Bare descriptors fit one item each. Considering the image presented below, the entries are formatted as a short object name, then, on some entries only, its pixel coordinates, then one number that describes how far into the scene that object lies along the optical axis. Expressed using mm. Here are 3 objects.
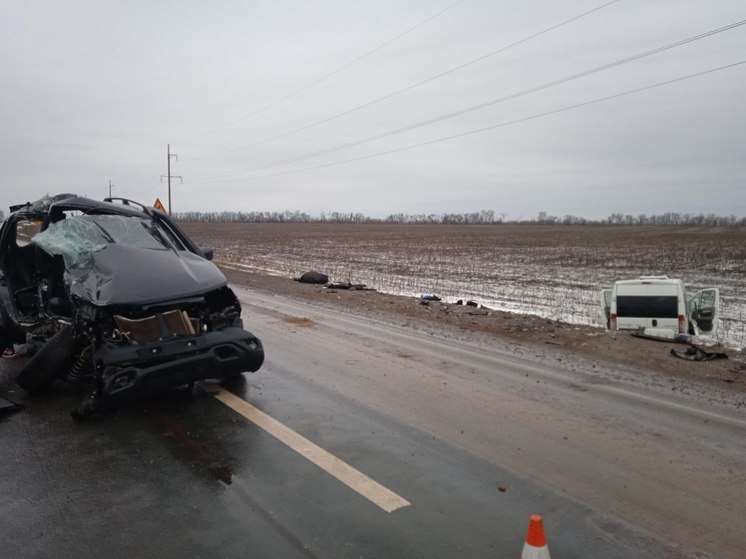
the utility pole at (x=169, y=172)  47644
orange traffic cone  2559
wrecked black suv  4793
